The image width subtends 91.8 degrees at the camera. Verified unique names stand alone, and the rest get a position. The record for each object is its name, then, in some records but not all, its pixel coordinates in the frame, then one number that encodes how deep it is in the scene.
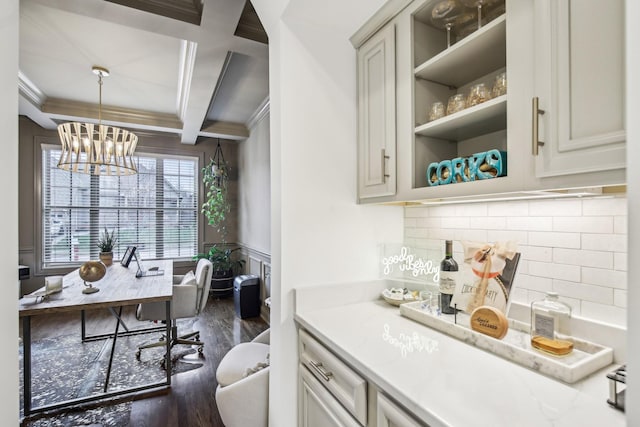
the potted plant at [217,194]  5.22
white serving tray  0.88
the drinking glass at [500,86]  1.08
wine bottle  1.34
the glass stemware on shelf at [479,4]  1.21
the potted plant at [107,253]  3.91
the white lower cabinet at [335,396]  0.90
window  4.84
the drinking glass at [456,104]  1.26
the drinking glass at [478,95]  1.17
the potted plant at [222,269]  5.02
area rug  2.11
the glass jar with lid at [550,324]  0.99
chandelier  3.03
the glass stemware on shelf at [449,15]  1.26
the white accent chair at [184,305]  2.77
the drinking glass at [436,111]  1.33
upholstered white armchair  1.62
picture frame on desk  3.78
